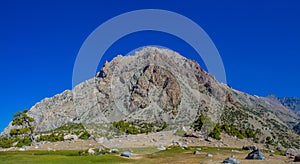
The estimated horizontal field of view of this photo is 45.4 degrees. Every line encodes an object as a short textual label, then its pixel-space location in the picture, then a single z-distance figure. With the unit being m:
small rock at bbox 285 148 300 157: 71.93
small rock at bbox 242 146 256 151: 76.52
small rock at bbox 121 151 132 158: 54.78
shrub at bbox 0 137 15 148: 100.66
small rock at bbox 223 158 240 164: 39.96
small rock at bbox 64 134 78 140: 99.11
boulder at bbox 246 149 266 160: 45.81
